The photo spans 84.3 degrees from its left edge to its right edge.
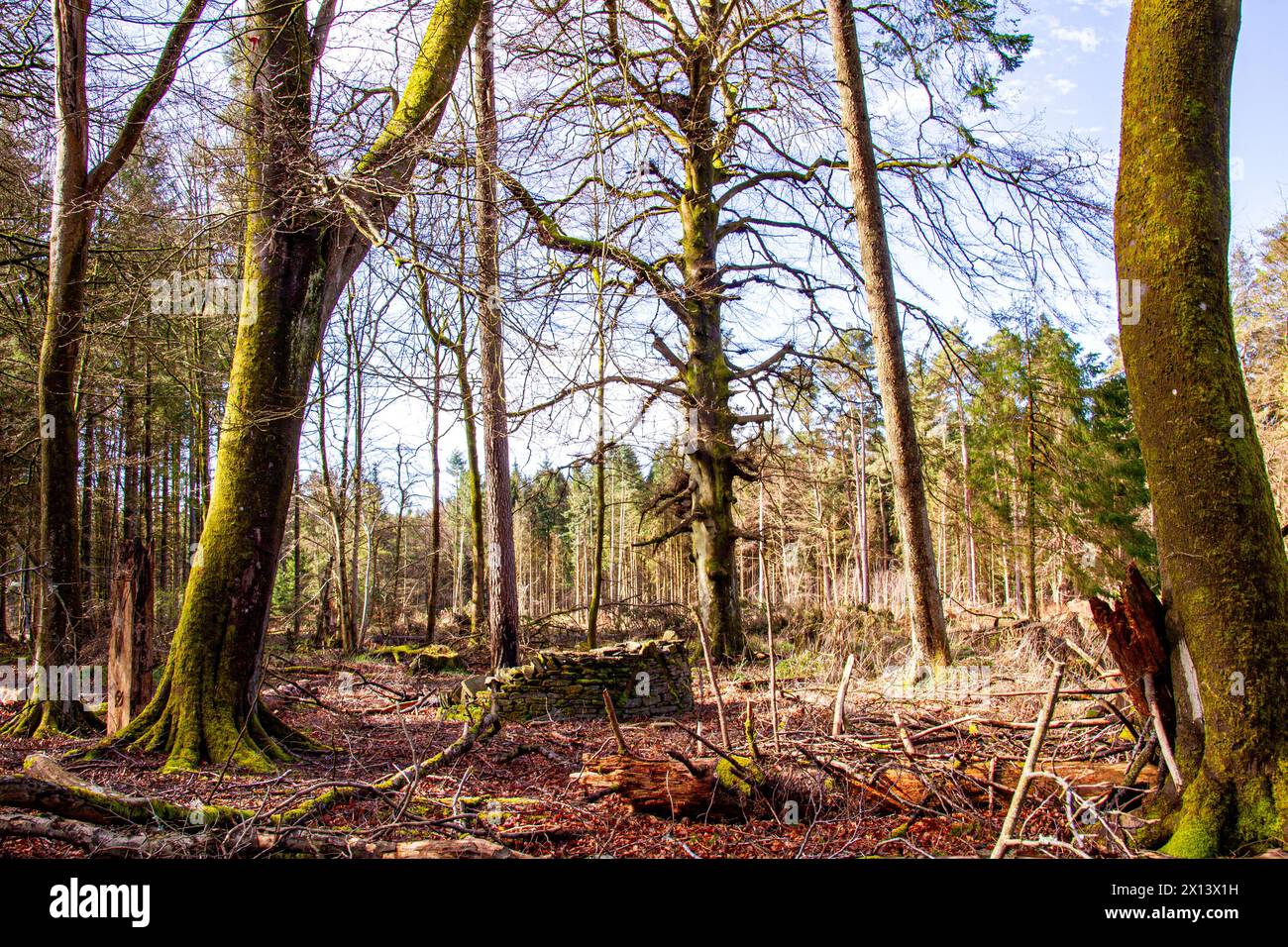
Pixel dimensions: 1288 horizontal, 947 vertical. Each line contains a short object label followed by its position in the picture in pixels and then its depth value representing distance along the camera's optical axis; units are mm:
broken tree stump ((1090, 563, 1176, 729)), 3592
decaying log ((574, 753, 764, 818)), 4191
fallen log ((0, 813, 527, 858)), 2922
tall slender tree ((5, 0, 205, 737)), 6629
